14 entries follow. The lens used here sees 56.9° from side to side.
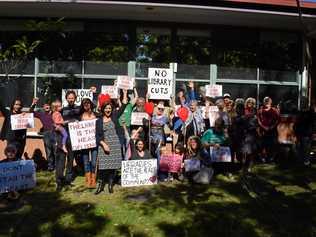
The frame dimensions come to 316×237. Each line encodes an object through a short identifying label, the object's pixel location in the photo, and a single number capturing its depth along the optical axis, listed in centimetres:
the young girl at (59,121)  526
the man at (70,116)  522
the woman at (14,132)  576
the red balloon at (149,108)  604
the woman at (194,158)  542
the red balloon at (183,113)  610
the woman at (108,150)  503
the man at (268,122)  628
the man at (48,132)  586
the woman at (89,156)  507
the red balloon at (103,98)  593
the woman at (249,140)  594
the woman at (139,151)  529
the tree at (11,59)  660
